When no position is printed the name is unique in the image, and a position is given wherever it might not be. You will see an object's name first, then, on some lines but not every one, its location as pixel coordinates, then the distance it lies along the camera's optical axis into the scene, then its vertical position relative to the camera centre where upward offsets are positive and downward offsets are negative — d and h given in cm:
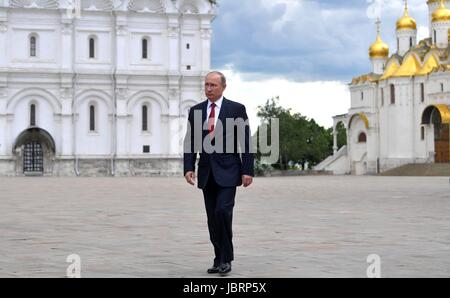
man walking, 838 +11
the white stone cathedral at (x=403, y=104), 6188 +450
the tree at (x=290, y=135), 7256 +260
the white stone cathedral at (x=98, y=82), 6100 +602
